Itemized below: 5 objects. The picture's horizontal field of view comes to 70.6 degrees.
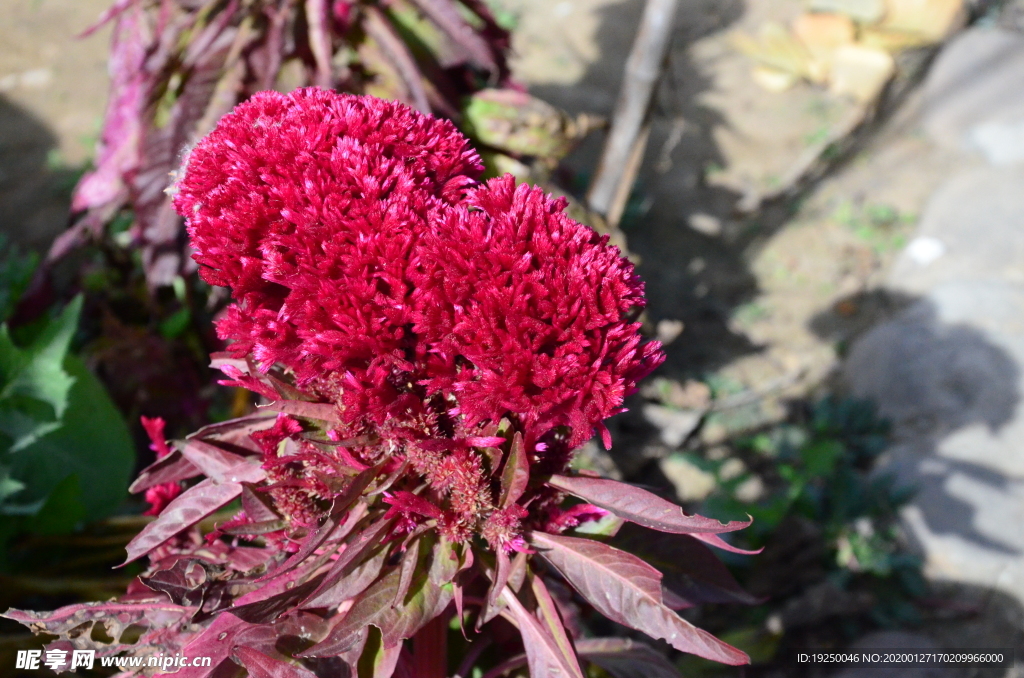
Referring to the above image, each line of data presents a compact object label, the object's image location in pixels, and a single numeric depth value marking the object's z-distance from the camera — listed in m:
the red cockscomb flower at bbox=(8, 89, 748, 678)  0.78
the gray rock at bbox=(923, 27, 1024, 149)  4.35
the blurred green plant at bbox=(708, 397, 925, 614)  2.21
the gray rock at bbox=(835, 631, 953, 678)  2.01
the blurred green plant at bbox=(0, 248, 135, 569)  1.46
